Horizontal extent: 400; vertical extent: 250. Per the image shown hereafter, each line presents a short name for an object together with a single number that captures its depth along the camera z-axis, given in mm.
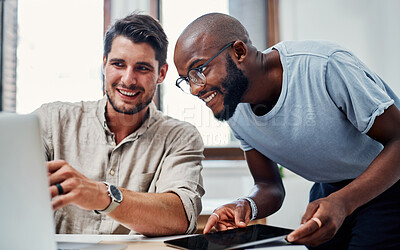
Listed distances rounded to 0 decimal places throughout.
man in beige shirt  1216
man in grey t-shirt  1031
